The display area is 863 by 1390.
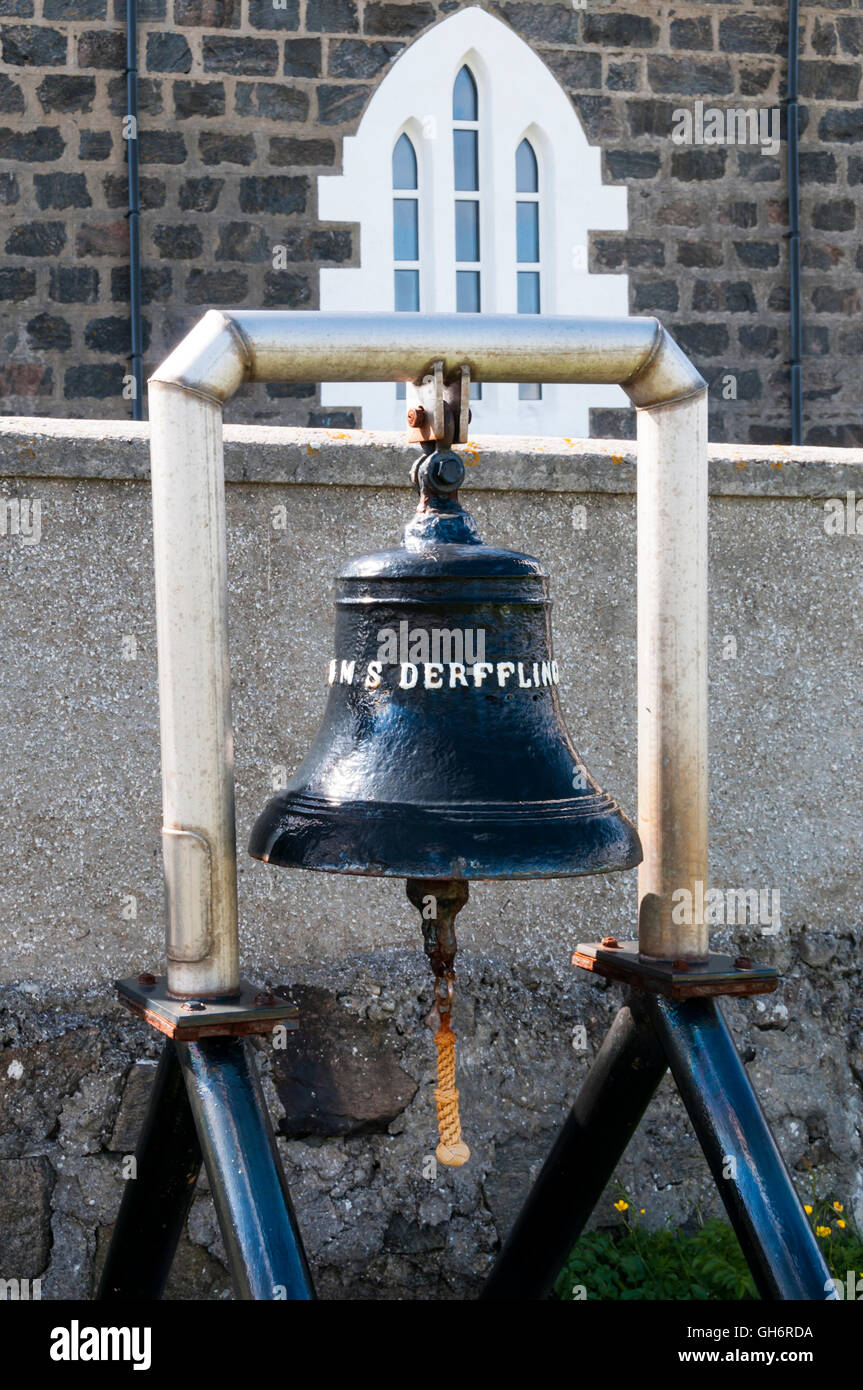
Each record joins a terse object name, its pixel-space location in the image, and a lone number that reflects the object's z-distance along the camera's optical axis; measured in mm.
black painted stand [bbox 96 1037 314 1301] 1803
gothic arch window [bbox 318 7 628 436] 6398
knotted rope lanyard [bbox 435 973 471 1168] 2037
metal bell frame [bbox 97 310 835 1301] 1917
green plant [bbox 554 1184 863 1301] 3035
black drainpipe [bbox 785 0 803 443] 6652
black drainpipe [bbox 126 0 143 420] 6121
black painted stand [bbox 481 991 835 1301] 1944
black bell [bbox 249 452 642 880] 1902
